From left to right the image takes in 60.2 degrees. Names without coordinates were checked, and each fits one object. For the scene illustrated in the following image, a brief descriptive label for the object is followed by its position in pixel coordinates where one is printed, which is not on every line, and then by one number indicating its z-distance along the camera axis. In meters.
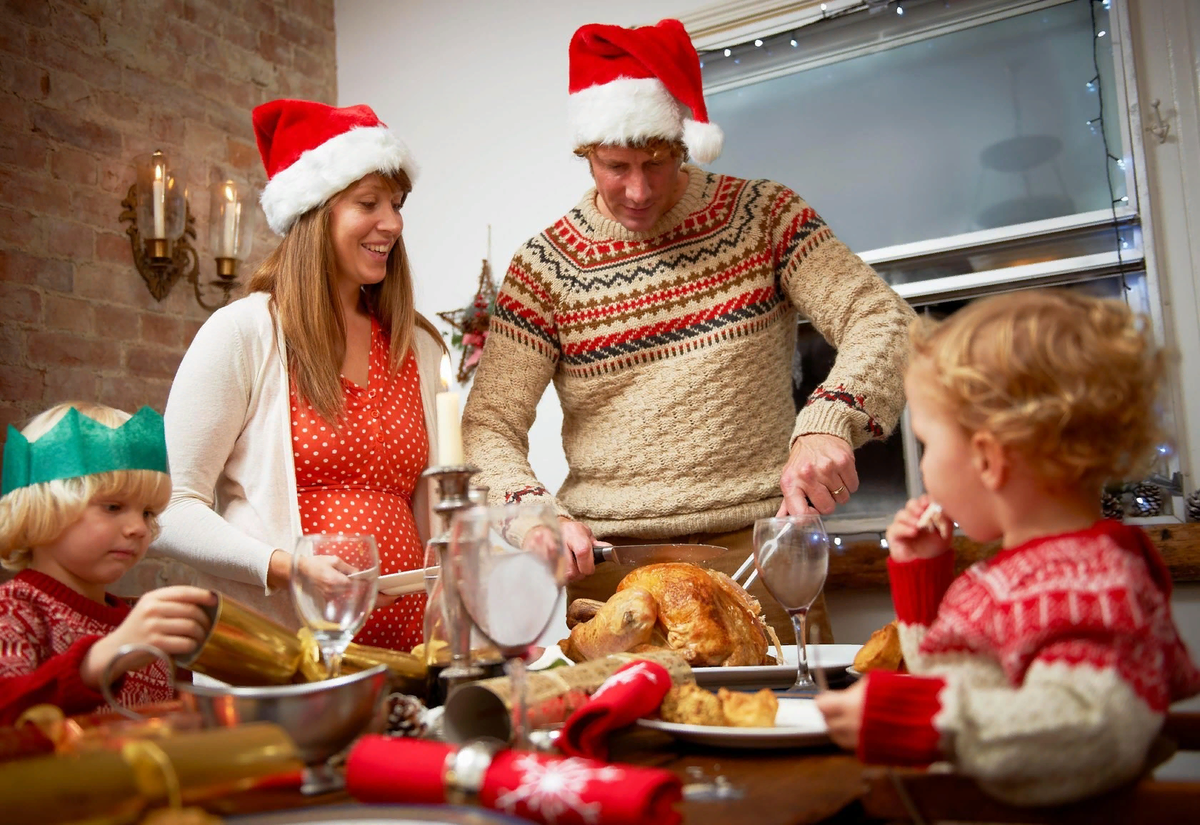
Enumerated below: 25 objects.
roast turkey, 1.29
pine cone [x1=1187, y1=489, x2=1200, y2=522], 2.41
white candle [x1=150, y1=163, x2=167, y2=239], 3.07
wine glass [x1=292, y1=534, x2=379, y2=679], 1.01
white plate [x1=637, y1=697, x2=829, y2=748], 0.88
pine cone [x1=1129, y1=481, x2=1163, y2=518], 2.53
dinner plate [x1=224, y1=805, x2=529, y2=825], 0.63
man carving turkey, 1.98
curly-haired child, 0.66
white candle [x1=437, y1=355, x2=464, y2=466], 1.03
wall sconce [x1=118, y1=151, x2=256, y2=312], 3.07
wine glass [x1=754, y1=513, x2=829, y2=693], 1.20
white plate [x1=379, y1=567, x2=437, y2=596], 1.30
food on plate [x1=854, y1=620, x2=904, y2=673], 1.11
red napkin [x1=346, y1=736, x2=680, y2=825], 0.67
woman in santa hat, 1.74
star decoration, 3.46
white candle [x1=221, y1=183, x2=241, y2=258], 3.27
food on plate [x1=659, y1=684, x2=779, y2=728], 0.93
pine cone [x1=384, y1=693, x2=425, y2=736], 0.97
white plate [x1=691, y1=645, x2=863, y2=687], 1.23
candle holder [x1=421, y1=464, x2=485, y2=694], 1.01
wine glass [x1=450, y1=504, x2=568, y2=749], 0.85
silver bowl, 0.77
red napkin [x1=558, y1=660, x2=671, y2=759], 0.89
